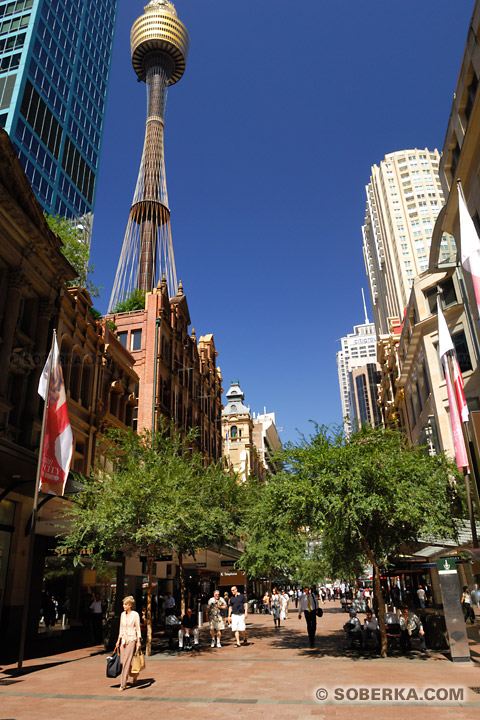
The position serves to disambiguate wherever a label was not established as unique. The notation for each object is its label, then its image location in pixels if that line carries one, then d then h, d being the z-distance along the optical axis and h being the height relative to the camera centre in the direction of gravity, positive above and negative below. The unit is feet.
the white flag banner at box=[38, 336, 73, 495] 51.39 +15.46
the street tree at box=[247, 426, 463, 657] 48.88 +8.08
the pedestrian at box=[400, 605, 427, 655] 52.70 -4.75
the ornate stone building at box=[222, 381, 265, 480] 270.46 +73.10
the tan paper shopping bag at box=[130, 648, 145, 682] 37.47 -4.65
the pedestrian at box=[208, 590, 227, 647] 62.39 -2.88
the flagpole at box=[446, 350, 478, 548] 58.55 +20.78
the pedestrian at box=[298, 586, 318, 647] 60.70 -2.98
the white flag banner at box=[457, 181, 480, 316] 41.45 +24.81
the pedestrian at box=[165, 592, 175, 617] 84.53 -1.98
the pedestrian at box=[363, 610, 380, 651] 54.97 -4.64
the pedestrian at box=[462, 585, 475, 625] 75.40 -3.82
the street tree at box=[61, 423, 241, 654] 55.06 +8.14
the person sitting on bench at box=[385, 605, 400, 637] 54.44 -4.00
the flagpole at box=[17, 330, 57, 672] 43.34 +6.84
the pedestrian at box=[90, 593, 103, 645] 69.79 -3.12
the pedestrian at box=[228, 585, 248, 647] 62.90 -2.76
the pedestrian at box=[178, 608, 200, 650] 59.47 -4.04
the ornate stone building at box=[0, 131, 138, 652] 62.59 +27.85
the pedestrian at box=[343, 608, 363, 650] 54.65 -4.49
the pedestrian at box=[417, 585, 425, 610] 94.69 -2.65
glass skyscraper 203.92 +201.86
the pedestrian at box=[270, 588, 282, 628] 92.32 -3.64
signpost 46.29 -2.58
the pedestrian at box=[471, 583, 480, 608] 88.39 -2.43
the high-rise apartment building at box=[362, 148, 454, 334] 422.82 +290.46
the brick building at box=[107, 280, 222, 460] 133.08 +60.15
